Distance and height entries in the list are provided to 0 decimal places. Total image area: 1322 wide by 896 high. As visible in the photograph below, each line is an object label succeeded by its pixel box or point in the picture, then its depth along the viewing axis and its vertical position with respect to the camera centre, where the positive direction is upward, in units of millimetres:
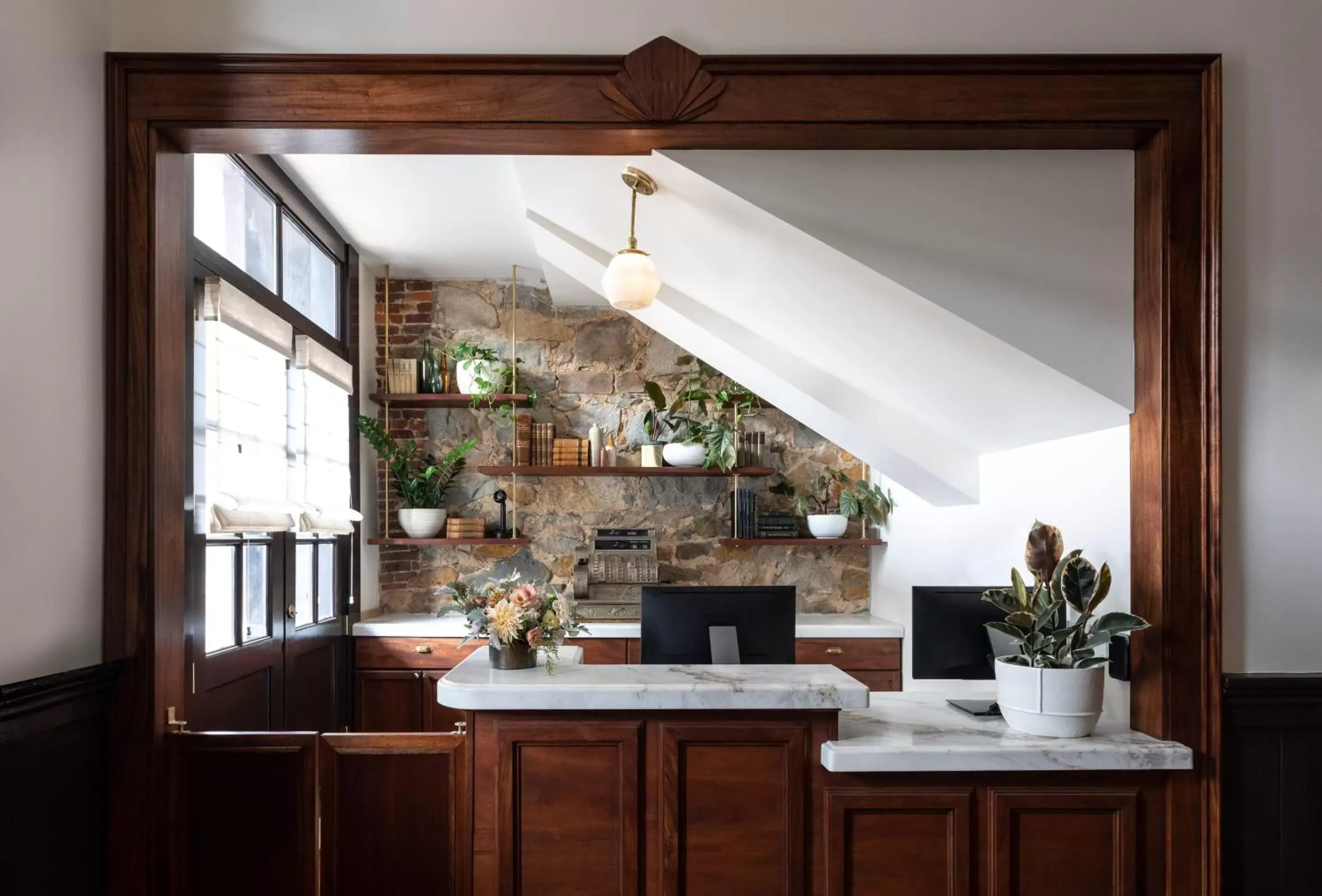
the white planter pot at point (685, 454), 5570 +41
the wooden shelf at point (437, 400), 5520 +346
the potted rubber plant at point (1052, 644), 2570 -485
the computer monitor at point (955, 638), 2951 -531
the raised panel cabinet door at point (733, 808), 2586 -915
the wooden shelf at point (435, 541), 5426 -448
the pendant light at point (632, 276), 3047 +574
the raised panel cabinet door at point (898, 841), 2539 -987
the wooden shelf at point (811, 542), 5547 -458
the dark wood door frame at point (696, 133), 2496 +845
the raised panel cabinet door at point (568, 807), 2598 -912
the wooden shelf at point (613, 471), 5504 -56
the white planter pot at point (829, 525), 5609 -362
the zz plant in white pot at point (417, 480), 5473 -109
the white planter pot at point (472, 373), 5555 +498
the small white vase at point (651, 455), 5648 +31
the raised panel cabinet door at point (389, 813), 2727 -977
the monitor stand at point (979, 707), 2877 -729
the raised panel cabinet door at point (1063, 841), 2529 -979
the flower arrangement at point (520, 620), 2811 -459
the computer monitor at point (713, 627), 3225 -545
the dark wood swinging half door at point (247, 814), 2676 -972
